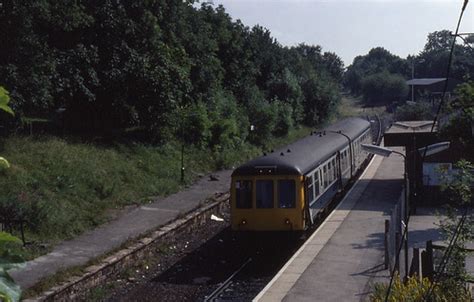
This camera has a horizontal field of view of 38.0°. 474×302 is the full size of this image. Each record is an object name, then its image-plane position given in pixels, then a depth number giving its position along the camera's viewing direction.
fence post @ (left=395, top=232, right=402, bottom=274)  12.94
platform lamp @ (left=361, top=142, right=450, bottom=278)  11.60
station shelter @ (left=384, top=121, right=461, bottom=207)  22.31
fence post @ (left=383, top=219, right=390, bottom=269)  13.57
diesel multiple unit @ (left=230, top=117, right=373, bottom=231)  16.50
